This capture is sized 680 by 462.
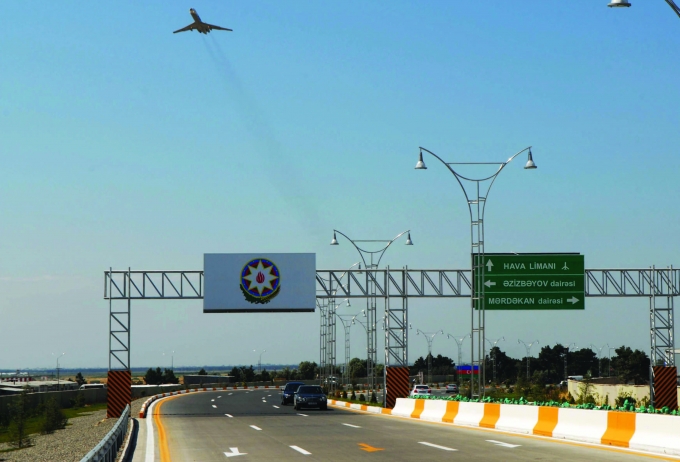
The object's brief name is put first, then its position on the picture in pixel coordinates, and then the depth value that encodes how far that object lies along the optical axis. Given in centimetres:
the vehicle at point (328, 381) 7571
